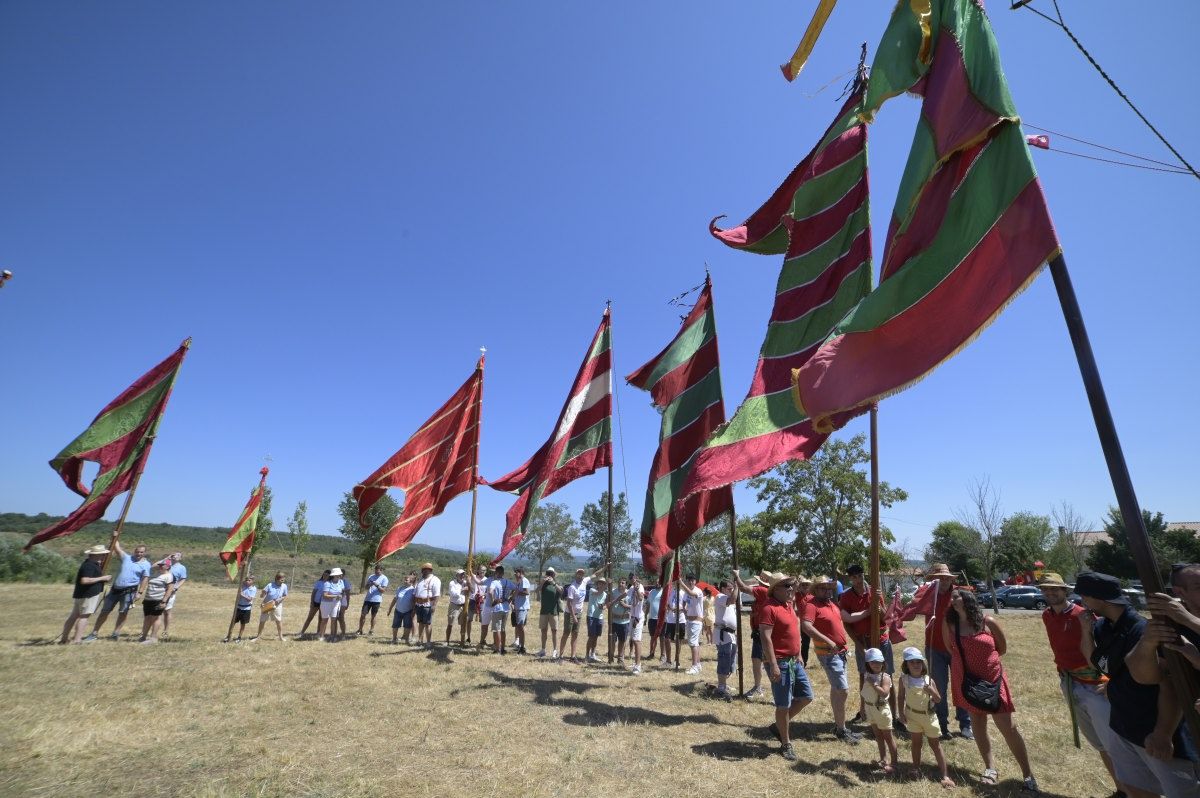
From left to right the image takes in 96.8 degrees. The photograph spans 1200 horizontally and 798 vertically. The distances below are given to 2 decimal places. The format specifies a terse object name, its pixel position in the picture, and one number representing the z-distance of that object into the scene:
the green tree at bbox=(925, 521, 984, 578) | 31.97
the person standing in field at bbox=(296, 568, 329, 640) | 15.24
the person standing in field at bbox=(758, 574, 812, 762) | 6.82
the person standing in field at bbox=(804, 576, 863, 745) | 7.45
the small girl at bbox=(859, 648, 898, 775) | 6.11
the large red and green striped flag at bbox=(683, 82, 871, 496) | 6.21
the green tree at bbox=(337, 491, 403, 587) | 39.78
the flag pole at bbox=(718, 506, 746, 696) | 9.05
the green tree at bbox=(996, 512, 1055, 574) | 44.76
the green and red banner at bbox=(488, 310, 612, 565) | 10.92
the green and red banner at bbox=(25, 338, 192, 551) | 11.25
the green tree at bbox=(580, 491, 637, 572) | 58.12
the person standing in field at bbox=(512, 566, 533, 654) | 14.54
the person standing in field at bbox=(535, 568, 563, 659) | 13.48
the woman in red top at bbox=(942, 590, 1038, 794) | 5.88
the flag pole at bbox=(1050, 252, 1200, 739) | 2.92
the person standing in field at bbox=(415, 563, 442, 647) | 14.35
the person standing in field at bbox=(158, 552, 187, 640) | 13.61
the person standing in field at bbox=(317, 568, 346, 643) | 15.03
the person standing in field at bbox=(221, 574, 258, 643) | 14.30
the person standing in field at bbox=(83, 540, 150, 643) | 12.58
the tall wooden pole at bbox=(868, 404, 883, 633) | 5.77
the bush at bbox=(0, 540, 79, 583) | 27.42
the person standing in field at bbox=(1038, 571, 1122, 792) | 5.62
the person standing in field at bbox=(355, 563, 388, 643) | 15.41
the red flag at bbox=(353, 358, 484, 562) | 12.88
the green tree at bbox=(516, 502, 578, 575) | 57.12
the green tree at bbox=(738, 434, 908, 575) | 28.67
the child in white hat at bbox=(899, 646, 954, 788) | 5.88
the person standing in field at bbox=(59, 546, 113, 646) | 11.53
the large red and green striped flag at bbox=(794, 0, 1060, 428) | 3.78
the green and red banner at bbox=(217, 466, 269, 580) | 14.85
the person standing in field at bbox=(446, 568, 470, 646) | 14.68
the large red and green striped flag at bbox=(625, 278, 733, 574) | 8.94
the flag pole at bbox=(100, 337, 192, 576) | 11.45
